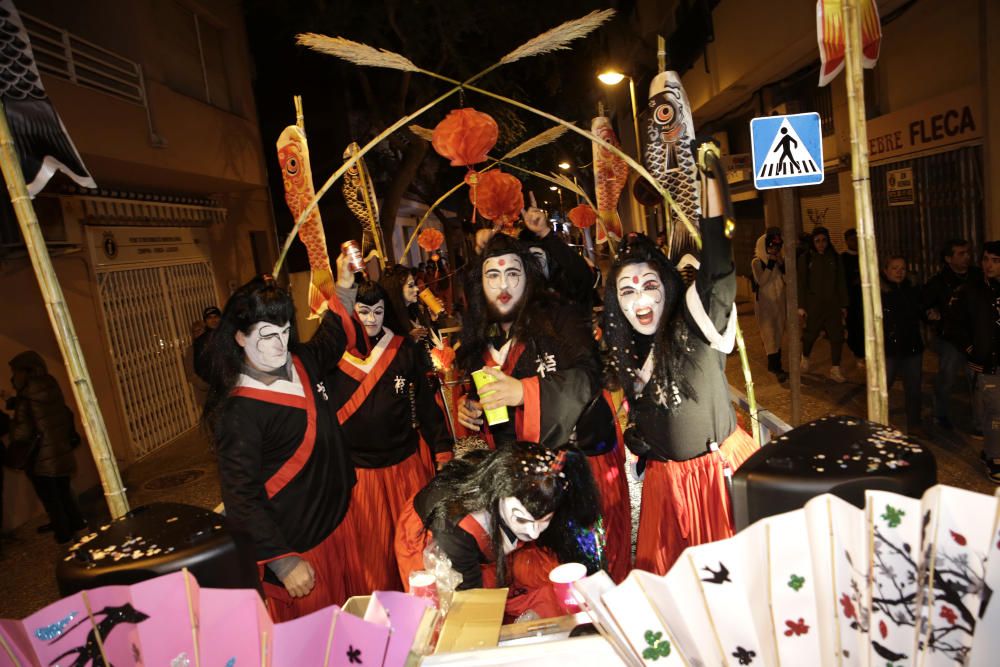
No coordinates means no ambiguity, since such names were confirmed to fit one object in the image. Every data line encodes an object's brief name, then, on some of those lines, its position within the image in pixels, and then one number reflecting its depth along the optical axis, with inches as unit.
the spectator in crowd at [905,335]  210.5
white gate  322.7
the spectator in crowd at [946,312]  191.9
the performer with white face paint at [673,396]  101.5
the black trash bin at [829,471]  42.3
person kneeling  89.6
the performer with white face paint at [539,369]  115.9
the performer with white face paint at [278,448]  94.9
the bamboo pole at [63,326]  56.3
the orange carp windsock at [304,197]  135.8
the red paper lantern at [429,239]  406.4
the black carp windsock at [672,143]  103.5
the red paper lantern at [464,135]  147.1
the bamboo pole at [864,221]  65.3
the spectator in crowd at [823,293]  285.4
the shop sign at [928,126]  267.0
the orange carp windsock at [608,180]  216.4
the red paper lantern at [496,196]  198.7
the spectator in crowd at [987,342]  174.9
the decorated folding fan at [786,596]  36.4
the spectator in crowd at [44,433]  210.1
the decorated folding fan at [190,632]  40.9
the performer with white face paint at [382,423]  135.3
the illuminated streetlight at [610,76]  366.9
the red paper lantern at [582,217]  365.7
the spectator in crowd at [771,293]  305.6
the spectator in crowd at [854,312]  242.4
